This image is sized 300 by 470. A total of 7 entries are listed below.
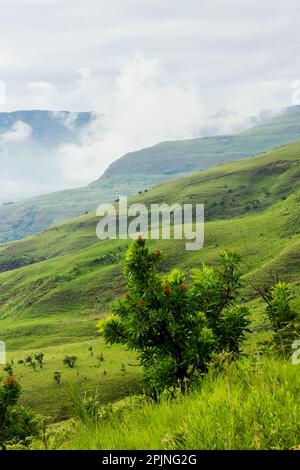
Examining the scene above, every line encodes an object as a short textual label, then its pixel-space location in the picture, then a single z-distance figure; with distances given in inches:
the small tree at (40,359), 3179.6
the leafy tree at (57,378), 2788.4
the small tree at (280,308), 513.0
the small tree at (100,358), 3095.5
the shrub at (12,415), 693.9
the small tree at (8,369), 3051.2
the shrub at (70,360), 3068.4
